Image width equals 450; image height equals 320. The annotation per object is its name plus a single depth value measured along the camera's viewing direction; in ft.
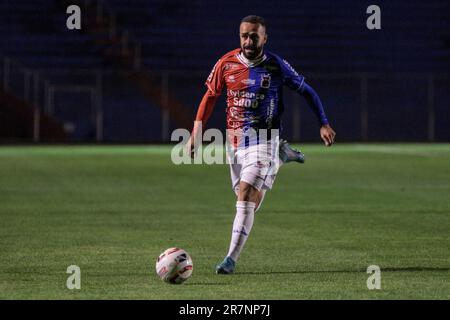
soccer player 65.57
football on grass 59.31
